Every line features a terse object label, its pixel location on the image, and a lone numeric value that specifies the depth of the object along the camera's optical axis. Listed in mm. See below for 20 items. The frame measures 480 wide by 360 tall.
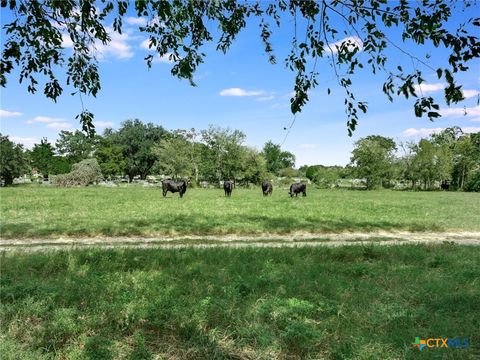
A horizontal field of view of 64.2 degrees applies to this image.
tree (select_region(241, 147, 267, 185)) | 75875
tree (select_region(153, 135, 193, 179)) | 73750
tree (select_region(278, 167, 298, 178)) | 104294
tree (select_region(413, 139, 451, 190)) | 68938
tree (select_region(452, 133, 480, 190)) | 68188
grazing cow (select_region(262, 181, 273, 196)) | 37003
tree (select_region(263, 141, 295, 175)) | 104250
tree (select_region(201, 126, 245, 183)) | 76000
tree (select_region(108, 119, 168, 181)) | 97750
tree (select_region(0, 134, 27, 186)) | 59250
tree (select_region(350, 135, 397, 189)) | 68062
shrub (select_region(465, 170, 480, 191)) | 66000
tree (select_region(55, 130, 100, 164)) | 102812
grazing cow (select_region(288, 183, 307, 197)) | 34481
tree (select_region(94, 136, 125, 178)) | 92312
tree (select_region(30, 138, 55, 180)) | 91438
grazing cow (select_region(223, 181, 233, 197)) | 35169
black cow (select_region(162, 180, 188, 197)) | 32844
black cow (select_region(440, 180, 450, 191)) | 71556
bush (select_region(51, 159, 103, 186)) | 59406
